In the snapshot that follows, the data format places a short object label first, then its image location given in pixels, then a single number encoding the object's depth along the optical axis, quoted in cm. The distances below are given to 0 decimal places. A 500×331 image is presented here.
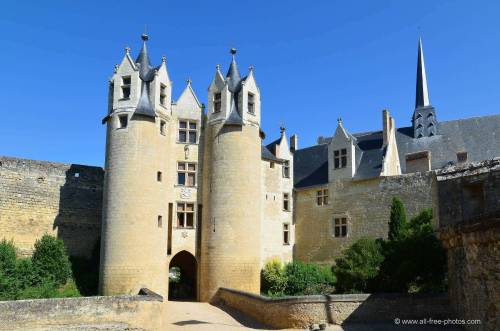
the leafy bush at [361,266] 1775
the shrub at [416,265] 1697
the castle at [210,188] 2186
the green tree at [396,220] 2017
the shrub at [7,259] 2123
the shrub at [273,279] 2409
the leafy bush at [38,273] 2045
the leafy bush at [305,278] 2354
